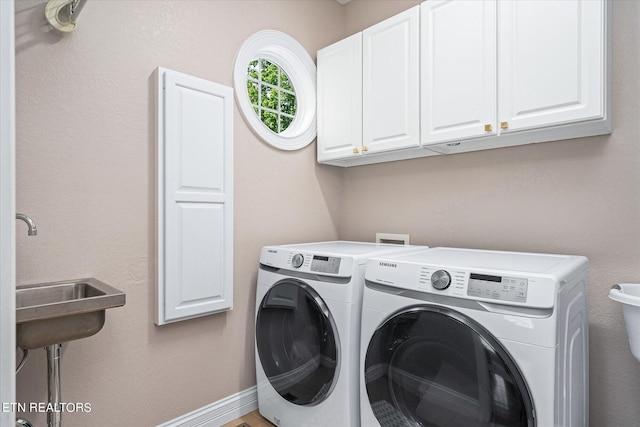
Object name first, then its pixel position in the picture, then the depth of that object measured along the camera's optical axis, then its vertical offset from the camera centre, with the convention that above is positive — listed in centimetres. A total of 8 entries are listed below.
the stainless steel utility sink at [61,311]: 114 -34
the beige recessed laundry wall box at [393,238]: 236 -18
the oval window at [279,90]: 222 +85
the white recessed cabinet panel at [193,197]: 173 +8
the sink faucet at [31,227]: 120 -5
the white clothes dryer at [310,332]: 158 -59
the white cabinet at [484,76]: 144 +65
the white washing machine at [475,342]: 108 -44
